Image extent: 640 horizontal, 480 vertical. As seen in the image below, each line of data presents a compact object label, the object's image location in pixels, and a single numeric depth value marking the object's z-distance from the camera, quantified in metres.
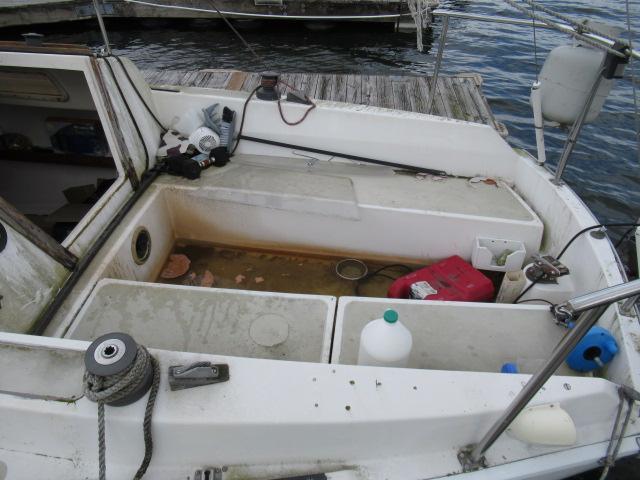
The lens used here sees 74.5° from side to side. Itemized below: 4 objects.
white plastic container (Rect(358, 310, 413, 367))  1.62
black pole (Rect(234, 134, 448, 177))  3.27
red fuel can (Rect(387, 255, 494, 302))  2.50
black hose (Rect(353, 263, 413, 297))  2.87
